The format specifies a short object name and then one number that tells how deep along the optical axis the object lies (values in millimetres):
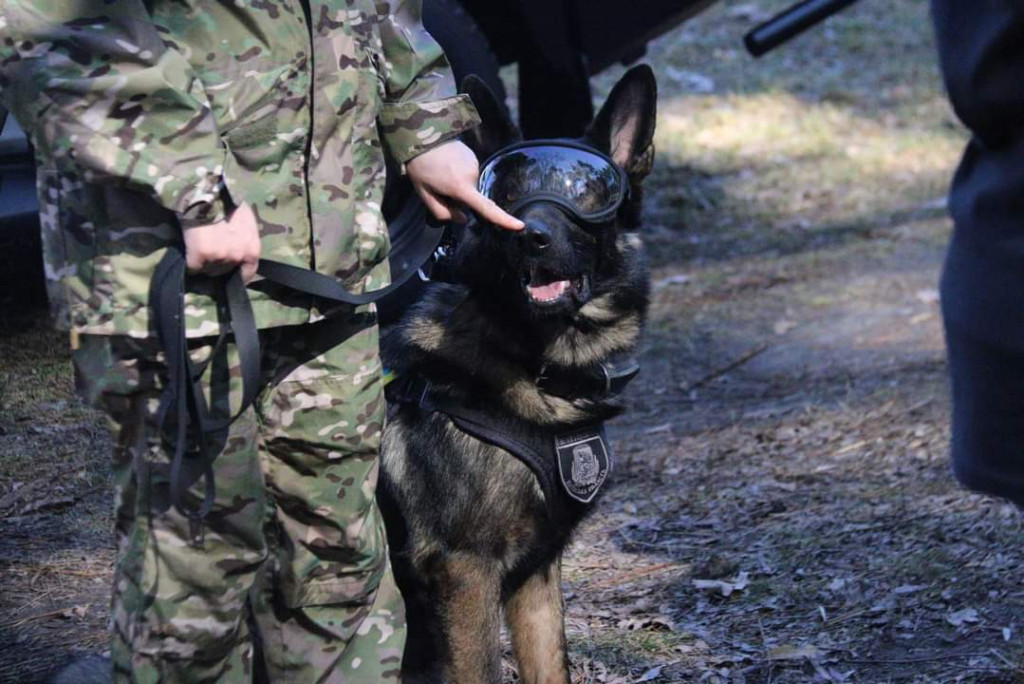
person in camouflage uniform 3760
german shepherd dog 5812
